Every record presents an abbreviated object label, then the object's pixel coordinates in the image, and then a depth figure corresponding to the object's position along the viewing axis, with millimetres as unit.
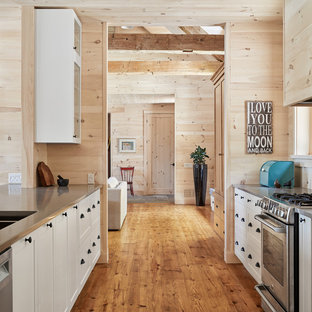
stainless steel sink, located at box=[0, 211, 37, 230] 1776
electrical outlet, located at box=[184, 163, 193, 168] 7961
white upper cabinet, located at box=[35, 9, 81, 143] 3129
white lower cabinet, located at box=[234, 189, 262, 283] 2738
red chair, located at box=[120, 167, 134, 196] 9438
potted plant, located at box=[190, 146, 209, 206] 7379
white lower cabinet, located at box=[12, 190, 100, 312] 1372
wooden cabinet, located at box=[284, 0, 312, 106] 2207
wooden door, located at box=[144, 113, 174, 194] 9688
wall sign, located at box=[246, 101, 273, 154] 3602
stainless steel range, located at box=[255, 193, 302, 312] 1959
